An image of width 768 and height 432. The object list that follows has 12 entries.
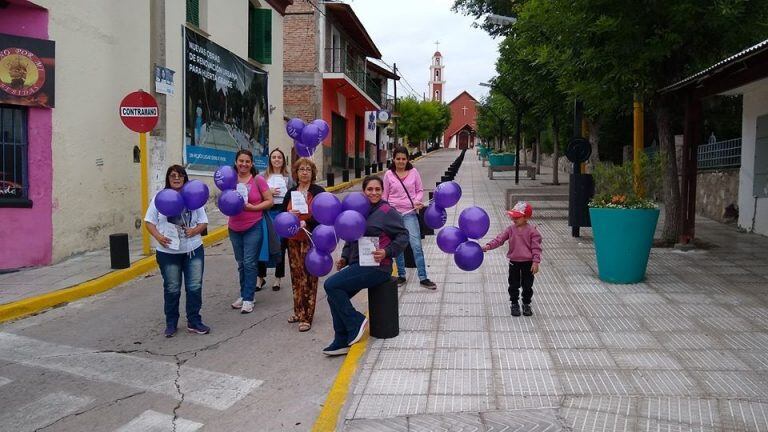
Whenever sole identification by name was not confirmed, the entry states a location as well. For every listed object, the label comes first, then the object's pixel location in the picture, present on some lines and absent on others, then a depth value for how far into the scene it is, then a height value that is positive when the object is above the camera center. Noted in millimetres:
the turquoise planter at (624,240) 7488 -672
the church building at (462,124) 114688 +10312
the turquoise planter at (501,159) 31234 +1069
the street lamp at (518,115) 24984 +2638
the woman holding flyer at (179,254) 6066 -739
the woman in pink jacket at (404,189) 7367 -106
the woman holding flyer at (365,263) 5305 -708
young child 6188 -666
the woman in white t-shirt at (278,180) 7492 -22
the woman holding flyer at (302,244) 6309 -649
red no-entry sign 9430 +956
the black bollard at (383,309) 5664 -1150
